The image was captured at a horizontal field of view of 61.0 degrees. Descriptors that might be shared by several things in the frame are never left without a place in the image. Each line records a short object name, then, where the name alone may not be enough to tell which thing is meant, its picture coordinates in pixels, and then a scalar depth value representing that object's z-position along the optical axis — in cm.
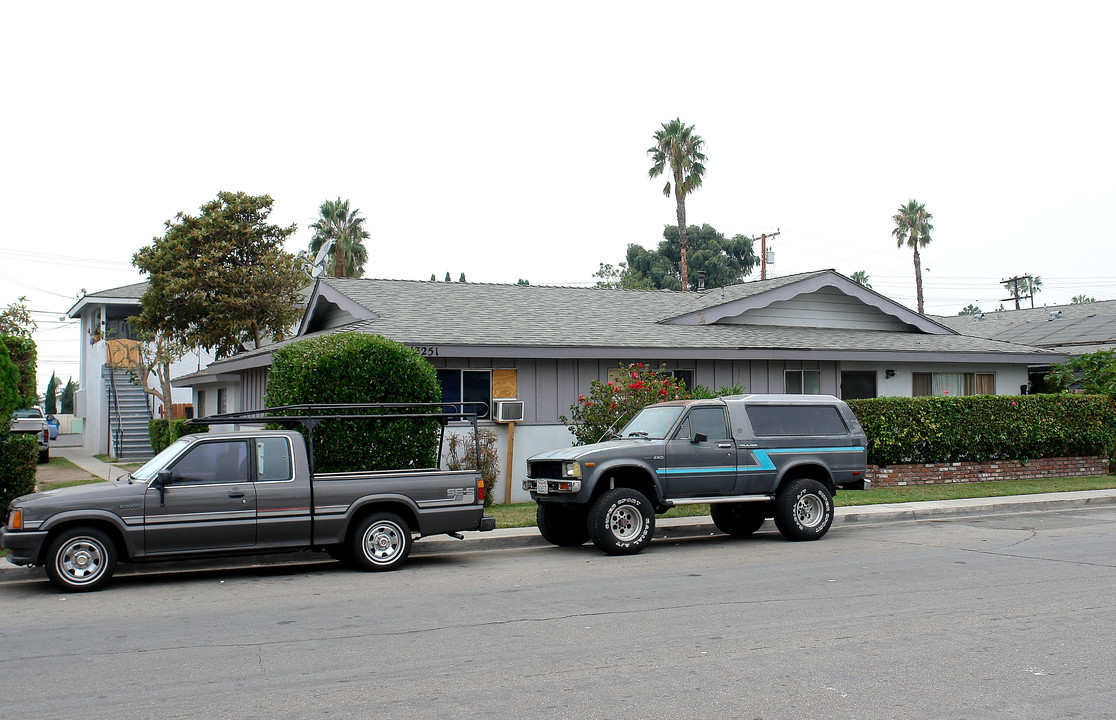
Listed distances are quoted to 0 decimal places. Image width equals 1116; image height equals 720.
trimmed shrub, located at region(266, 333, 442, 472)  1412
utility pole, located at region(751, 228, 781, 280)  4514
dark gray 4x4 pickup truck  1180
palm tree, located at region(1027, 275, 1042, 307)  9587
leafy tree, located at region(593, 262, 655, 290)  5958
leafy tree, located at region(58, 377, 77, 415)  9162
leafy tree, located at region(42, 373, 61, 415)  8362
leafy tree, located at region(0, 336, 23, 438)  1491
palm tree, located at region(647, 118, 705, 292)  4597
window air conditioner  1671
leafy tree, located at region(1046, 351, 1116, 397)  2178
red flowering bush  1659
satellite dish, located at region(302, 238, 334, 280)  2262
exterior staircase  3219
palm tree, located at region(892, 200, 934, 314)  6016
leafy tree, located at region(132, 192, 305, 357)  2614
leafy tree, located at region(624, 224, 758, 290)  6147
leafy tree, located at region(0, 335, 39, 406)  3210
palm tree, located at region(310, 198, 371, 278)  4731
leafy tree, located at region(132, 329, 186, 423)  2827
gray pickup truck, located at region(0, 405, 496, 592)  957
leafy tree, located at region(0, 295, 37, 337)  3822
